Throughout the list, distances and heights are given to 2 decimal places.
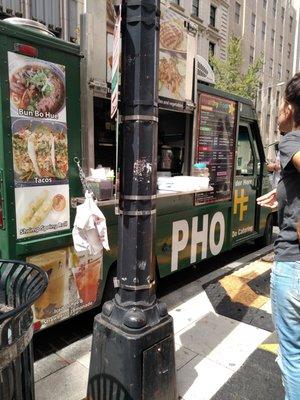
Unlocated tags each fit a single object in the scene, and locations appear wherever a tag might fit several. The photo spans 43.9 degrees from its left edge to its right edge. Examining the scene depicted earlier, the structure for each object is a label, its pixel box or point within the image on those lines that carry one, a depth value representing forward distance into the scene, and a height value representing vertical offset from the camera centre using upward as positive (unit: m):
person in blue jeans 1.75 -0.48
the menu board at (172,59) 3.43 +0.88
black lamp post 2.05 -0.61
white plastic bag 2.64 -0.56
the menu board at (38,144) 2.51 +0.04
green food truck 2.53 -0.08
